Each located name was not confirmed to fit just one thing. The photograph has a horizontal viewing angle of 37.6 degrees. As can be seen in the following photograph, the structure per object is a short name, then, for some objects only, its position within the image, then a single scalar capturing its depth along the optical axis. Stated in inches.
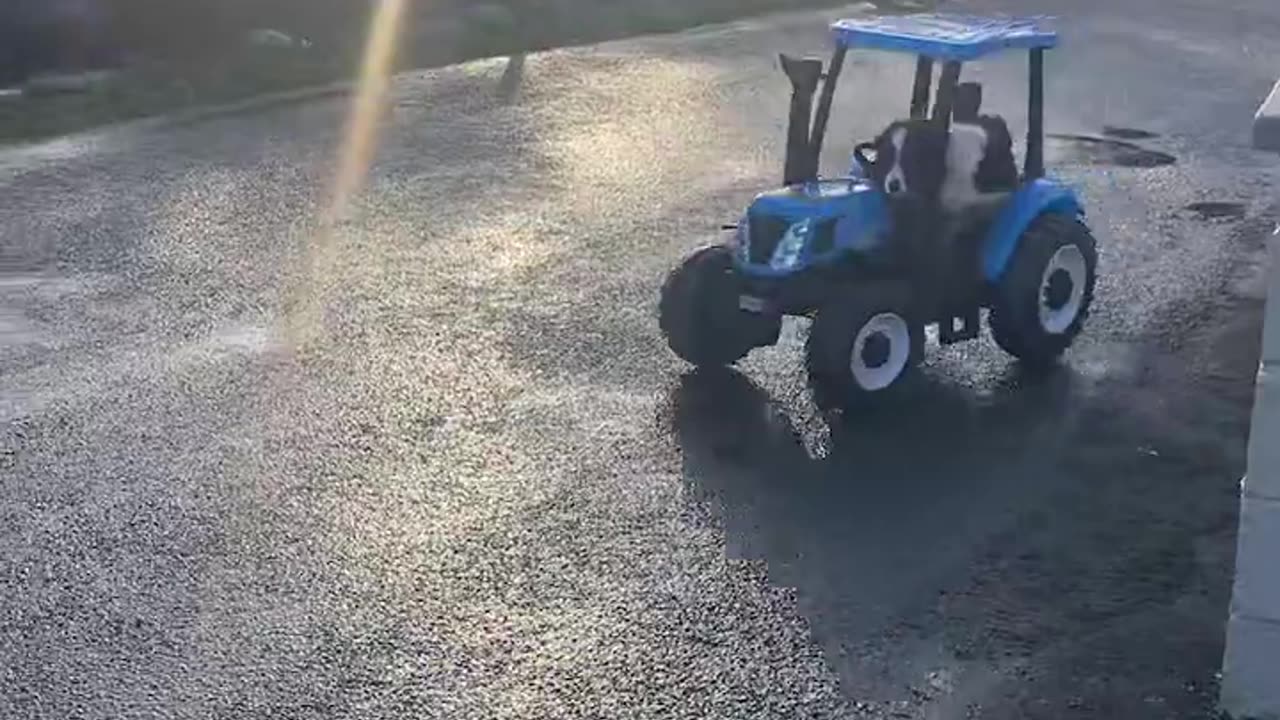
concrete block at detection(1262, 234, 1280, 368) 204.1
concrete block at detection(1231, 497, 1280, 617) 211.3
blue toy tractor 339.9
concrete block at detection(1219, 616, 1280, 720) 215.3
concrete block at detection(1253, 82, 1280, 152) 209.8
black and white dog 345.7
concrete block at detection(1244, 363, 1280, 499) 207.3
